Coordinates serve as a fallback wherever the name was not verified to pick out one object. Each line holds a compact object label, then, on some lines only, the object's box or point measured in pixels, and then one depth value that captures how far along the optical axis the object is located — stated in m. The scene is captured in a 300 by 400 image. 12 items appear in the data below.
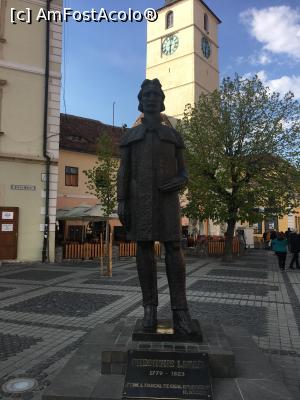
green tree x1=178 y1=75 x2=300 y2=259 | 19.72
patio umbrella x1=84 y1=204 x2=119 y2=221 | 18.75
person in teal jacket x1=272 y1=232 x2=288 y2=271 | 16.77
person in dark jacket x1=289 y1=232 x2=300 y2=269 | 17.50
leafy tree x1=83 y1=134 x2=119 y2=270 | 15.13
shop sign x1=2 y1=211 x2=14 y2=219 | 17.33
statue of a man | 4.53
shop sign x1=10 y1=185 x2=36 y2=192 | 17.55
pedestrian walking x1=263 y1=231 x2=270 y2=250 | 35.71
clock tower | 46.78
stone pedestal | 3.53
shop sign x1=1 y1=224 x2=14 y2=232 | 17.28
